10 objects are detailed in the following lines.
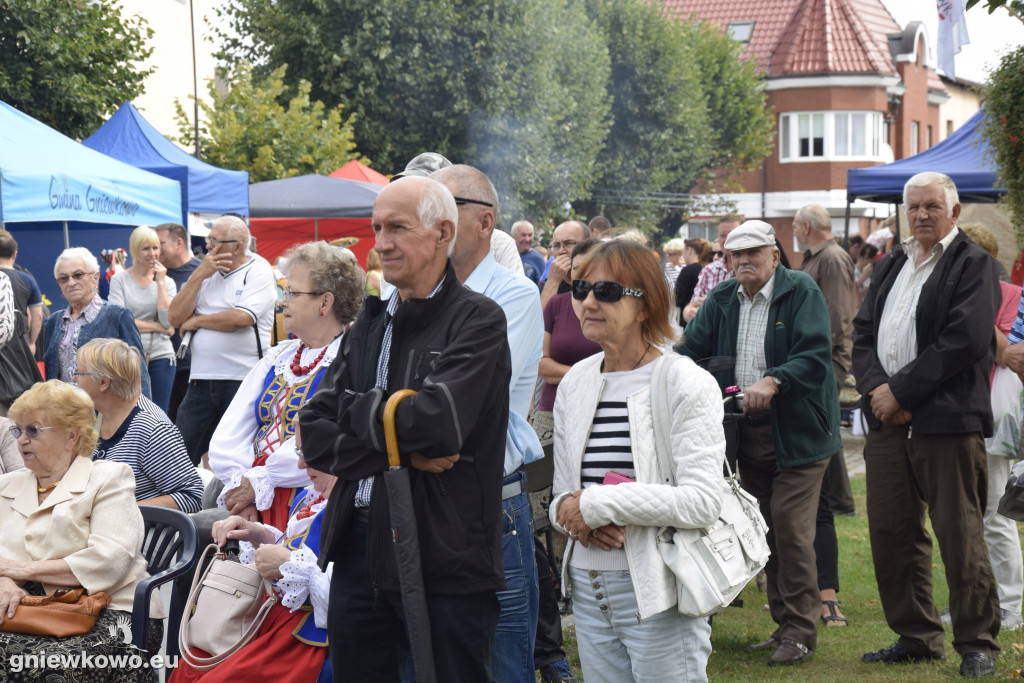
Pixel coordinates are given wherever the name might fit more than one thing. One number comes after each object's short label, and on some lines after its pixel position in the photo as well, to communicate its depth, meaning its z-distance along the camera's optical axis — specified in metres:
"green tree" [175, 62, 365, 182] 23.20
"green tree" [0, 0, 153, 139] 16.52
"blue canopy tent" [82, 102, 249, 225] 12.61
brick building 49.50
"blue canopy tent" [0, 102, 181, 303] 8.91
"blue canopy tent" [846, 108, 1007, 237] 11.52
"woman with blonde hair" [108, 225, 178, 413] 8.49
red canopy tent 17.45
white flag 12.40
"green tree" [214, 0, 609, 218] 28.12
